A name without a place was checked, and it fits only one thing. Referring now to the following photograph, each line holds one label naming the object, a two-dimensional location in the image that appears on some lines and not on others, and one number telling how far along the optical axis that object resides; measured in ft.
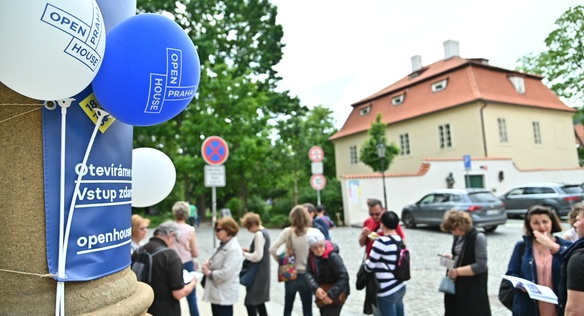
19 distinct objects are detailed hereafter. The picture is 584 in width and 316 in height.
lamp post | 61.93
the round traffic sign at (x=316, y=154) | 43.14
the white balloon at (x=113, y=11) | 6.22
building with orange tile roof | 85.81
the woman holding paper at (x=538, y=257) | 11.32
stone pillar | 5.09
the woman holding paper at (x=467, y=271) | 13.56
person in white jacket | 15.07
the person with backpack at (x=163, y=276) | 11.59
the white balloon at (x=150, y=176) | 8.84
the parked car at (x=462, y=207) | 43.65
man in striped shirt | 13.61
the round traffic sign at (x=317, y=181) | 45.58
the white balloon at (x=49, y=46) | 4.33
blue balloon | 5.55
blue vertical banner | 5.32
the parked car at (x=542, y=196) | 51.34
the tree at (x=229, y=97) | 64.90
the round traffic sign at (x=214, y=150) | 28.14
